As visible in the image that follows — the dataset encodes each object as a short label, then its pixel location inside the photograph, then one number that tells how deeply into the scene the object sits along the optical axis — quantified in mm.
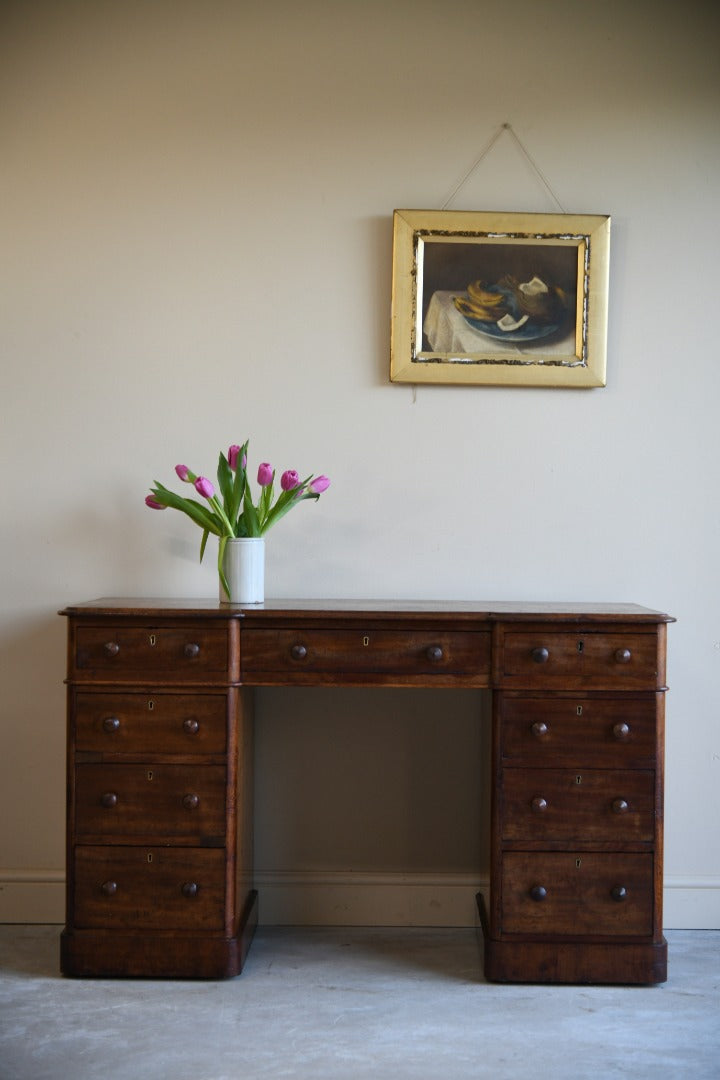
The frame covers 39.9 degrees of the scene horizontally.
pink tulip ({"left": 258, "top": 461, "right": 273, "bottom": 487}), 2850
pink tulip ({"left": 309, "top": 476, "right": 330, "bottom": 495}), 2914
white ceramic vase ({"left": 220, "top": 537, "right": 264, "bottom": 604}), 2803
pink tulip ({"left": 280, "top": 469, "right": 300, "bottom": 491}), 2844
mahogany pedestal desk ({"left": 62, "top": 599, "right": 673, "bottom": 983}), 2629
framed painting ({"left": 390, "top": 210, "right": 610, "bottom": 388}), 3113
